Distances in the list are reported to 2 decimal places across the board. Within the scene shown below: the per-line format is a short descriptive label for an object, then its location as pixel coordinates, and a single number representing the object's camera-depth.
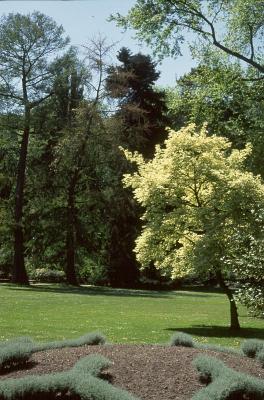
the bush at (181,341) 9.12
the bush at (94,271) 43.91
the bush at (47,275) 45.59
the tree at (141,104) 39.84
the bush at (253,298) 11.81
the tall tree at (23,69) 36.78
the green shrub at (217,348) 9.05
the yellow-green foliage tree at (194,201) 16.98
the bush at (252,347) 8.76
